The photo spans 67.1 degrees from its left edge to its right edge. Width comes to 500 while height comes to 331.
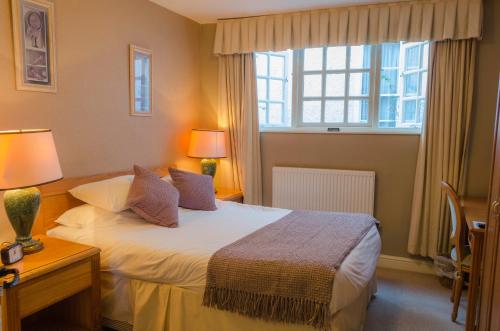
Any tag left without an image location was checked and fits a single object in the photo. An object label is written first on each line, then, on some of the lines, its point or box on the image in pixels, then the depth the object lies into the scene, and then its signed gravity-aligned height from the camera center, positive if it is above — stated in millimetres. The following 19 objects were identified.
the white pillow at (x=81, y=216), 2525 -653
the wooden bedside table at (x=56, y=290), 1780 -877
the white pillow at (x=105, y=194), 2584 -519
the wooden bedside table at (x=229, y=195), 3723 -732
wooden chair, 2553 -842
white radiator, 3625 -654
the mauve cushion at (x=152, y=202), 2621 -571
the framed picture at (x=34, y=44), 2338 +472
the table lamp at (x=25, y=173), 1901 -286
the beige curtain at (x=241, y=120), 3973 +19
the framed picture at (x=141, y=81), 3254 +343
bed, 2000 -846
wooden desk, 2199 -864
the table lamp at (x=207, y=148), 3828 -269
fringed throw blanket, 1848 -789
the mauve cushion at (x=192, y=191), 3076 -573
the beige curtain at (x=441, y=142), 3188 -140
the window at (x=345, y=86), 3605 +379
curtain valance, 3109 +894
